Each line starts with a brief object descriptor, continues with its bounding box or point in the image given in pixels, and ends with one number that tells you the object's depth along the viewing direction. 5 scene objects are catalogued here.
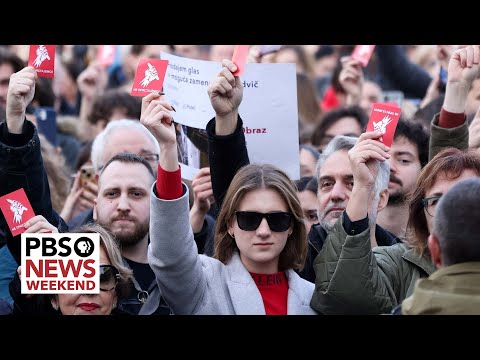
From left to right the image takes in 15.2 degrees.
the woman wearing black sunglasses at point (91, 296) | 7.39
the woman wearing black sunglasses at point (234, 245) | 7.21
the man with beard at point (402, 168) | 9.54
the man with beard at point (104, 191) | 7.86
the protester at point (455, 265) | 5.86
